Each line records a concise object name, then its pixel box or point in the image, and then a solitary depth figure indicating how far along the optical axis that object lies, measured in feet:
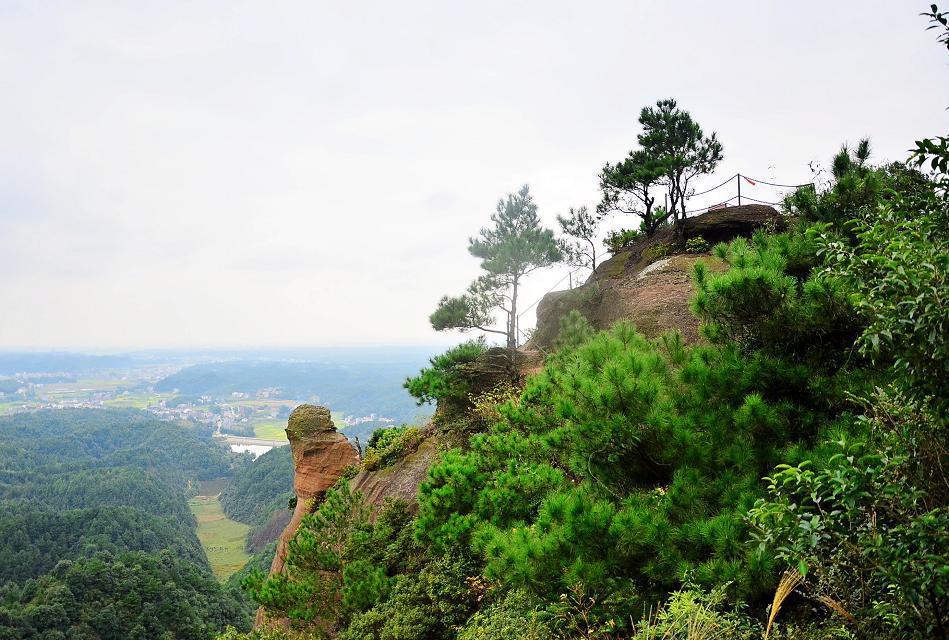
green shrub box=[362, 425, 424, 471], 34.88
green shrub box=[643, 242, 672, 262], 43.47
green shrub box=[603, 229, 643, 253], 52.08
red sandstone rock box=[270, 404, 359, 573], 41.70
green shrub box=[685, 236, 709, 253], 41.22
